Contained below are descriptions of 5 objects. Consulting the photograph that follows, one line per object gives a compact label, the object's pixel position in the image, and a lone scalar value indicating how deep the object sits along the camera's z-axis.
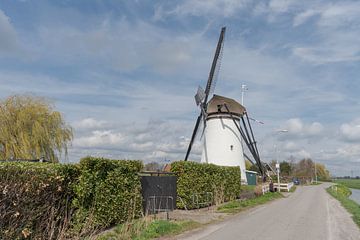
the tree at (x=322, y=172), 131.88
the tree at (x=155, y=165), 47.91
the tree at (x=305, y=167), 119.05
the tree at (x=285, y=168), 95.00
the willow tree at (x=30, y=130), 29.50
